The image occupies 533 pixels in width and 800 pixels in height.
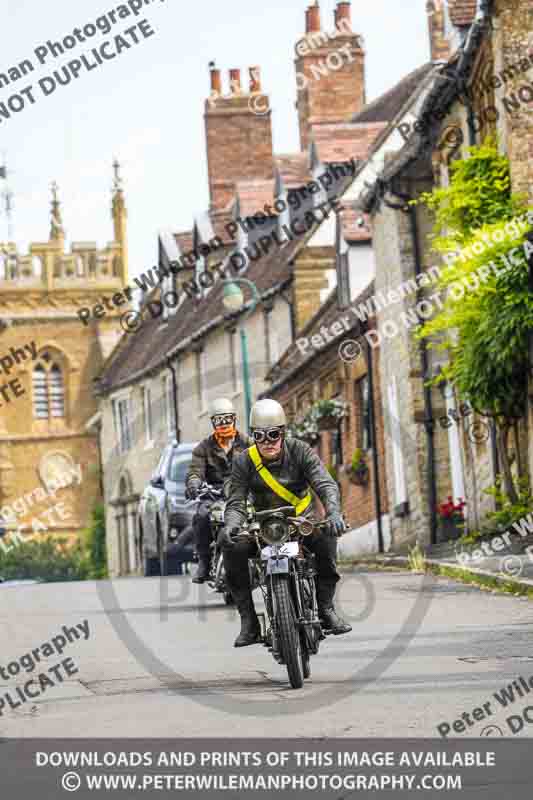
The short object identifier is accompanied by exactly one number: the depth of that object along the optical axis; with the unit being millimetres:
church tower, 94312
